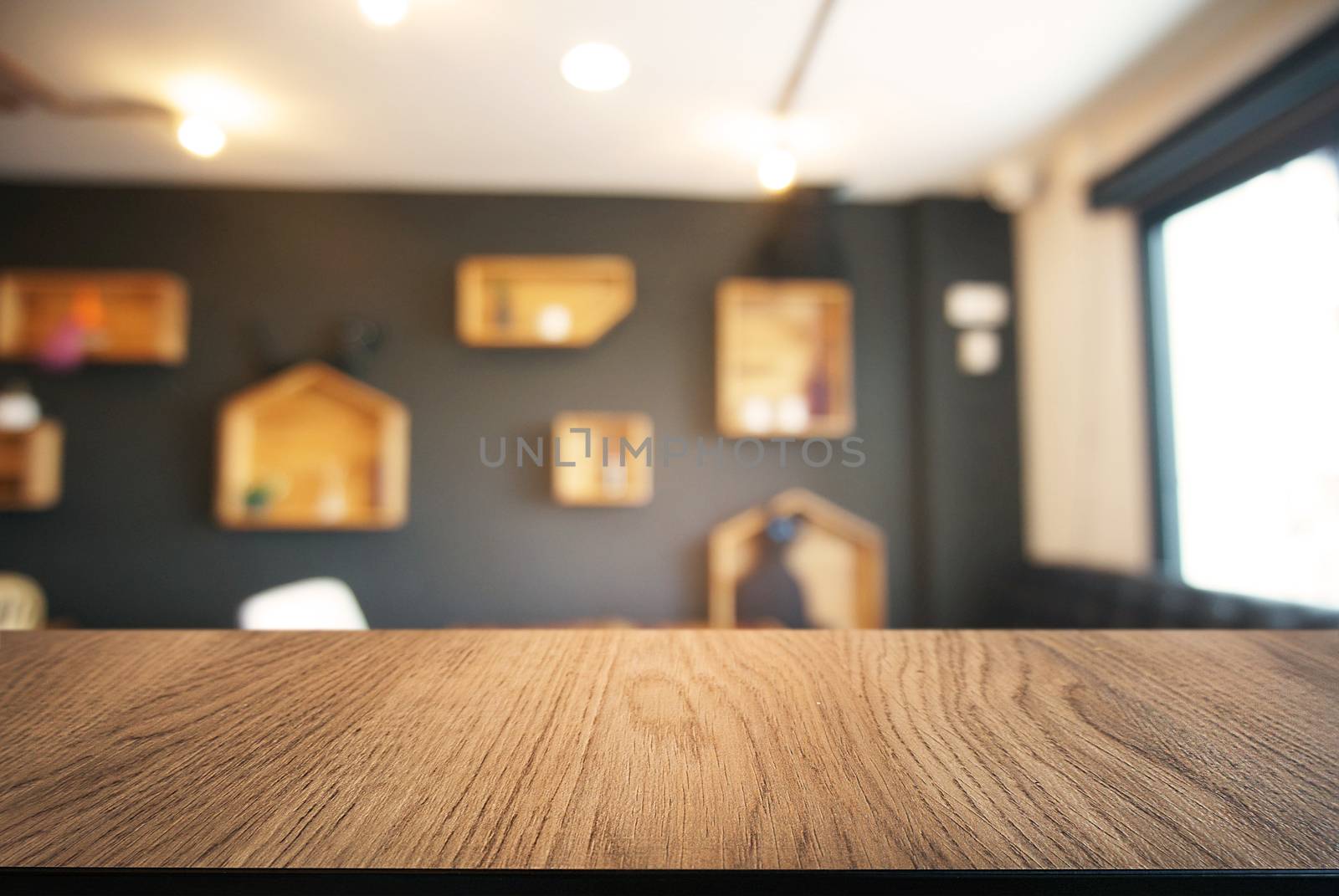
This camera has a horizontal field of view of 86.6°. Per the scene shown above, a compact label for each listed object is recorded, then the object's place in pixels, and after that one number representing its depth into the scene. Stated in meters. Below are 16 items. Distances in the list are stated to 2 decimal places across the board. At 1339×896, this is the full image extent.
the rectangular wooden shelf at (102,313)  3.27
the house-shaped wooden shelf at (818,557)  3.50
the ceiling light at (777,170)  2.41
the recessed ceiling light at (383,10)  1.88
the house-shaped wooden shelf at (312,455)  3.29
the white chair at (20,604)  3.04
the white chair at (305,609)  1.79
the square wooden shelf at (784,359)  3.42
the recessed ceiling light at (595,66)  2.24
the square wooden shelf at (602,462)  3.37
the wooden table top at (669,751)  0.23
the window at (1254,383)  2.18
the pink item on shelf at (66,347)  3.19
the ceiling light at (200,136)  2.53
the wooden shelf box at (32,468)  3.27
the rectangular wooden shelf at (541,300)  3.36
